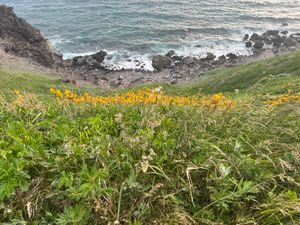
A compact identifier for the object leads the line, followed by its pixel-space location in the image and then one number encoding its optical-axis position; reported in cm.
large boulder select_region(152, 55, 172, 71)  2613
